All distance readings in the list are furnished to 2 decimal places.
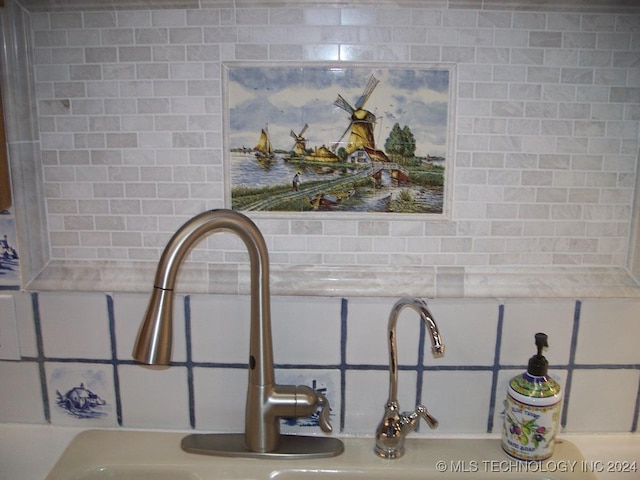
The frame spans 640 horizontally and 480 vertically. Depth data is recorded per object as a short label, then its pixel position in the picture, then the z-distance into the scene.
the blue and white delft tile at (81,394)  1.03
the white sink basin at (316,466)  0.94
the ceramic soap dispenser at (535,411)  0.93
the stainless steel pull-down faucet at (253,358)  0.81
